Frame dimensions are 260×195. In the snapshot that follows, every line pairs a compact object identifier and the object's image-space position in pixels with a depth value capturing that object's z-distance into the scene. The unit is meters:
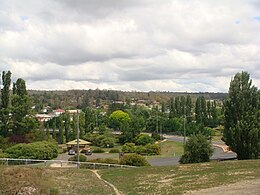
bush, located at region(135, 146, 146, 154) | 74.19
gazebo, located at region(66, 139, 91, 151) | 80.61
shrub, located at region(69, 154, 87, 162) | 49.47
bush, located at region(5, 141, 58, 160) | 52.69
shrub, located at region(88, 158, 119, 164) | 42.53
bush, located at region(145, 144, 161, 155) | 74.00
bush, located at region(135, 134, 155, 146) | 88.38
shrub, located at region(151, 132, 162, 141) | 98.00
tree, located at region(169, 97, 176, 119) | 134.35
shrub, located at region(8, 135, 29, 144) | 60.93
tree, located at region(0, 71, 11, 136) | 62.12
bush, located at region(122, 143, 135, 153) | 75.17
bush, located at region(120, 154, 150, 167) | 40.53
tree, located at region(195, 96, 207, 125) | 120.67
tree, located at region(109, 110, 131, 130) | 125.31
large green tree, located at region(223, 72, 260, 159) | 40.78
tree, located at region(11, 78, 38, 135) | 62.19
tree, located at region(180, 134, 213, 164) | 40.12
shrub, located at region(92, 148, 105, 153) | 77.44
